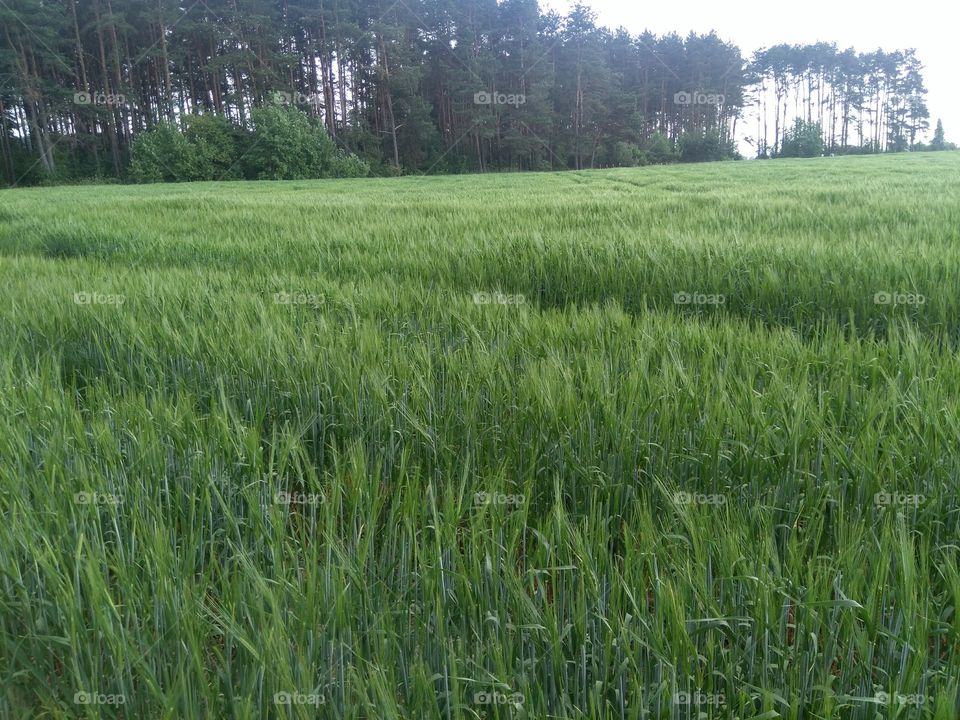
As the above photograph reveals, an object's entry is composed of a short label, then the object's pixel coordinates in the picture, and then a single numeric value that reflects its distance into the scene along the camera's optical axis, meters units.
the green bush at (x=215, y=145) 33.19
